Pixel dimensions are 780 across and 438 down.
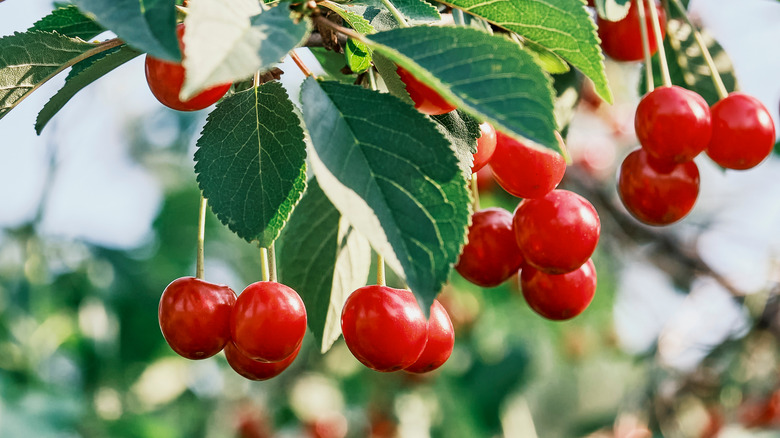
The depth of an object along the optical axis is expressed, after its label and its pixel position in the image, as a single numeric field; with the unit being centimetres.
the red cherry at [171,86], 50
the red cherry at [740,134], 56
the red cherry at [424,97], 50
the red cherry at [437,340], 53
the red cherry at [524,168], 53
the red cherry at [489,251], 56
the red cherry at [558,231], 54
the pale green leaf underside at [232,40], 44
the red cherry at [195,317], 53
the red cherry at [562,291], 57
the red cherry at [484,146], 53
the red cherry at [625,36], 61
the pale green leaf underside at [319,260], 56
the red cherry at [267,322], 52
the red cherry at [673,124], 55
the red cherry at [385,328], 51
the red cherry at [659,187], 57
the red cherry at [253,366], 54
